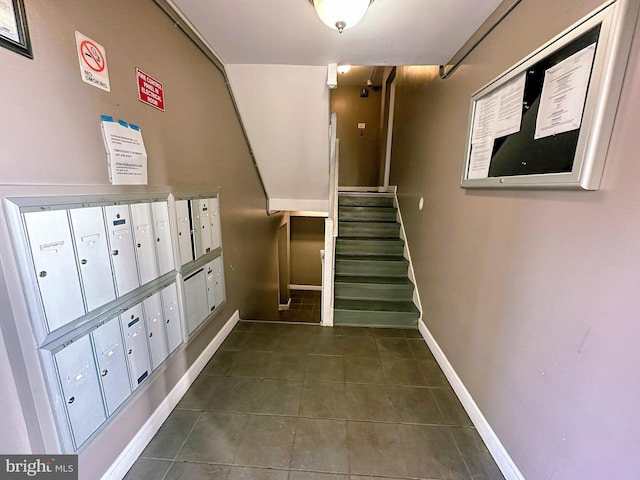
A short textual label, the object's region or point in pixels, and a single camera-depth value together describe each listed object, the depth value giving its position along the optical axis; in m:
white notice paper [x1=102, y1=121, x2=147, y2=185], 1.16
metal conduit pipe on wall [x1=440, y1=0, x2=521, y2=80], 1.36
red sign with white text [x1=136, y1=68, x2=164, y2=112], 1.35
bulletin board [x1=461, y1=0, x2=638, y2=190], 0.83
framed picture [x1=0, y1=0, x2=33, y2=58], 0.79
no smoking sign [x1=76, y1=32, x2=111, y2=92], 1.04
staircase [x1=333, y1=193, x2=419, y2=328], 2.69
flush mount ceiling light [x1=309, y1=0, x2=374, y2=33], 1.28
